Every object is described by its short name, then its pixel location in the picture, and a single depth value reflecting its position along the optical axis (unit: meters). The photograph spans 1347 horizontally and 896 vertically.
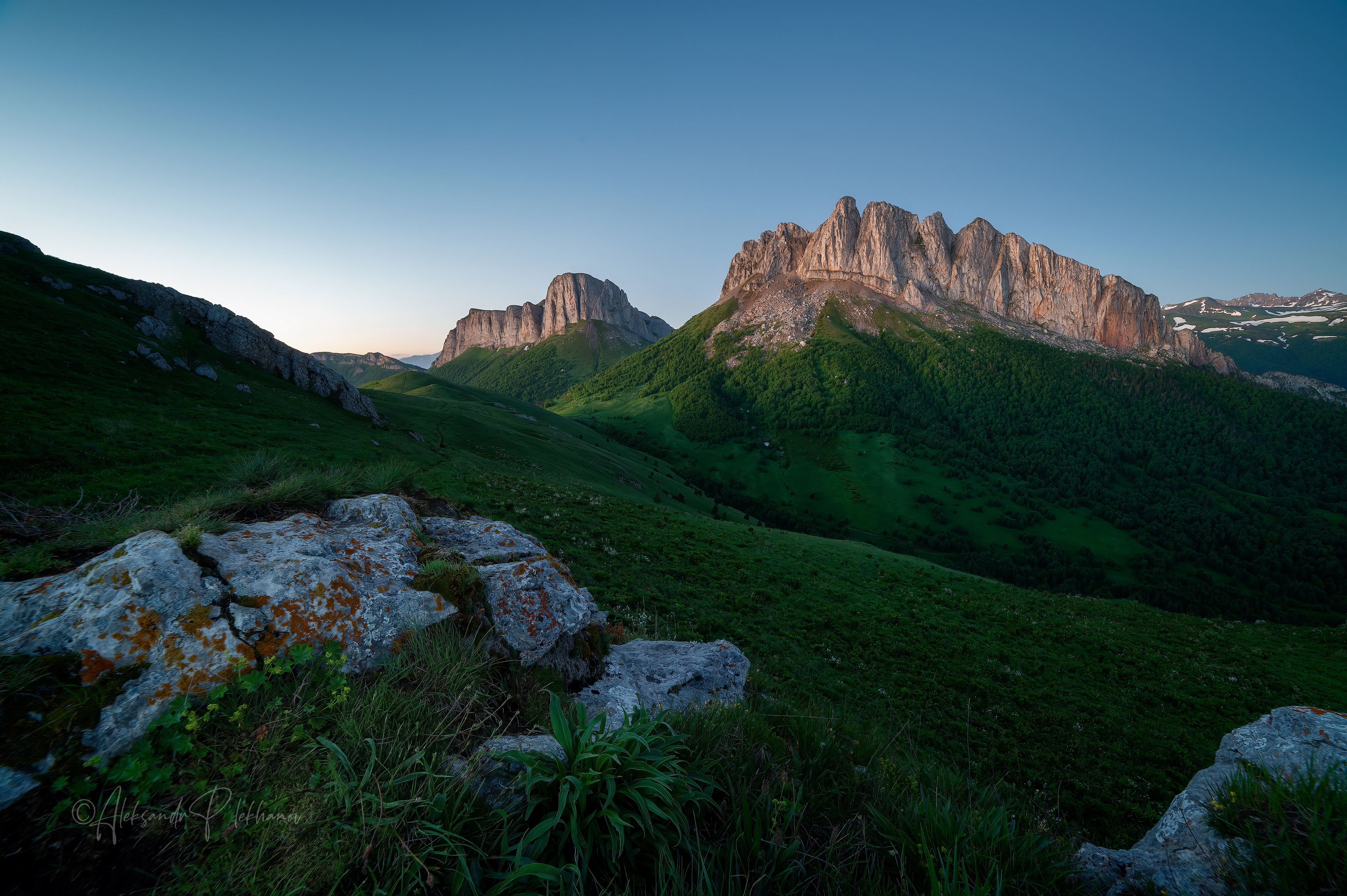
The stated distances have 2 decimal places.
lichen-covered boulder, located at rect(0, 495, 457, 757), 3.21
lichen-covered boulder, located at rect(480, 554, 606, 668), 5.68
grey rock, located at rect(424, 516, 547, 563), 7.41
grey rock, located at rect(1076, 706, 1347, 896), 3.37
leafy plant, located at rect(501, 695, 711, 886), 2.62
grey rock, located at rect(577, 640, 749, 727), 6.10
